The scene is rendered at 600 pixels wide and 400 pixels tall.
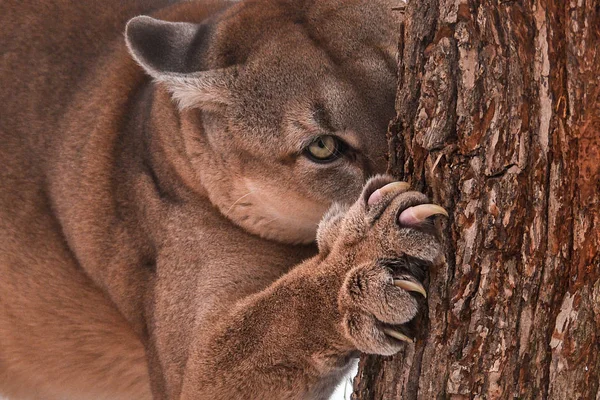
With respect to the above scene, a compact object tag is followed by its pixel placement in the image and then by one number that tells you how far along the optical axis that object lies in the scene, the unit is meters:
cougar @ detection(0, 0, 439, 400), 6.03
